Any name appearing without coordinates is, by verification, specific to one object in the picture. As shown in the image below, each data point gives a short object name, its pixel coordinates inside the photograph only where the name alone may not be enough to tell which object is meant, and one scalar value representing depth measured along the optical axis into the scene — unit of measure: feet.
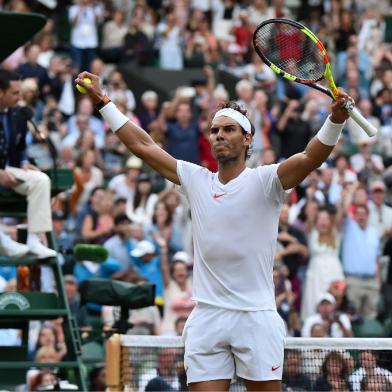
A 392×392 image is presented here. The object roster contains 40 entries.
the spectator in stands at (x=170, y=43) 72.79
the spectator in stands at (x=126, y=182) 55.52
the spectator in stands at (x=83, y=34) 70.23
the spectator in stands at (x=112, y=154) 59.62
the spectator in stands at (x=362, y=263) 53.78
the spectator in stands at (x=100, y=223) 51.39
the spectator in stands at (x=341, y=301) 51.67
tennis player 24.70
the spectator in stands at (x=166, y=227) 52.95
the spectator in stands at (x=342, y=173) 59.06
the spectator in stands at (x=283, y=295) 49.93
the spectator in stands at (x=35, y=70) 61.98
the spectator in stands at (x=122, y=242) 50.67
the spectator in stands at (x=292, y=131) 63.00
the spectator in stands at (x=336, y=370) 30.73
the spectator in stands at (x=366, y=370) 30.14
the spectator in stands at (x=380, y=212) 55.93
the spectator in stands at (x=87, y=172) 54.85
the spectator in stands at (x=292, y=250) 52.60
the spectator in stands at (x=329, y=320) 48.85
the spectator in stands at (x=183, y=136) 60.13
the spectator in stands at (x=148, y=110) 63.82
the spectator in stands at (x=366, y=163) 61.43
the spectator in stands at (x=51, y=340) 43.29
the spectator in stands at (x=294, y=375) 31.27
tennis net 29.71
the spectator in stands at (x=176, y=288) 48.83
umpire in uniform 35.73
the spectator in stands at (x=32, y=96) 55.93
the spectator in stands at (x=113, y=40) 72.08
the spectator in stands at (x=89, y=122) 59.93
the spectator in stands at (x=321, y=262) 52.19
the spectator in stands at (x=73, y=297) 46.91
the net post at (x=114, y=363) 31.63
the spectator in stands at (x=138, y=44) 72.23
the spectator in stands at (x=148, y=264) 49.57
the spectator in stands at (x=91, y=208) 52.65
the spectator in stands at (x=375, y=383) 30.02
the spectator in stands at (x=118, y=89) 63.52
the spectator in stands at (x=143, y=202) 54.19
